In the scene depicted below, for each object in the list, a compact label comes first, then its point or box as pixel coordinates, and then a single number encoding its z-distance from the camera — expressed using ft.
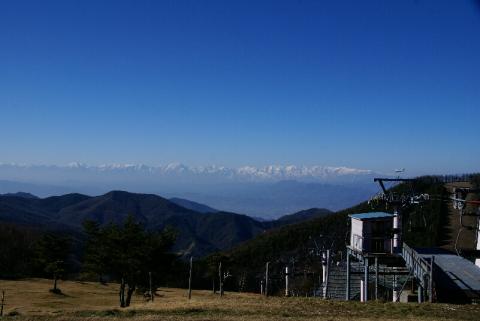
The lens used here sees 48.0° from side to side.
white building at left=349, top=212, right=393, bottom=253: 117.60
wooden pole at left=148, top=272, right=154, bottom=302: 118.83
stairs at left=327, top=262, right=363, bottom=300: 110.83
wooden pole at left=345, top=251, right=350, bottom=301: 85.47
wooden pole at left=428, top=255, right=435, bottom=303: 75.56
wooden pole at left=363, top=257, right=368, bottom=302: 83.81
